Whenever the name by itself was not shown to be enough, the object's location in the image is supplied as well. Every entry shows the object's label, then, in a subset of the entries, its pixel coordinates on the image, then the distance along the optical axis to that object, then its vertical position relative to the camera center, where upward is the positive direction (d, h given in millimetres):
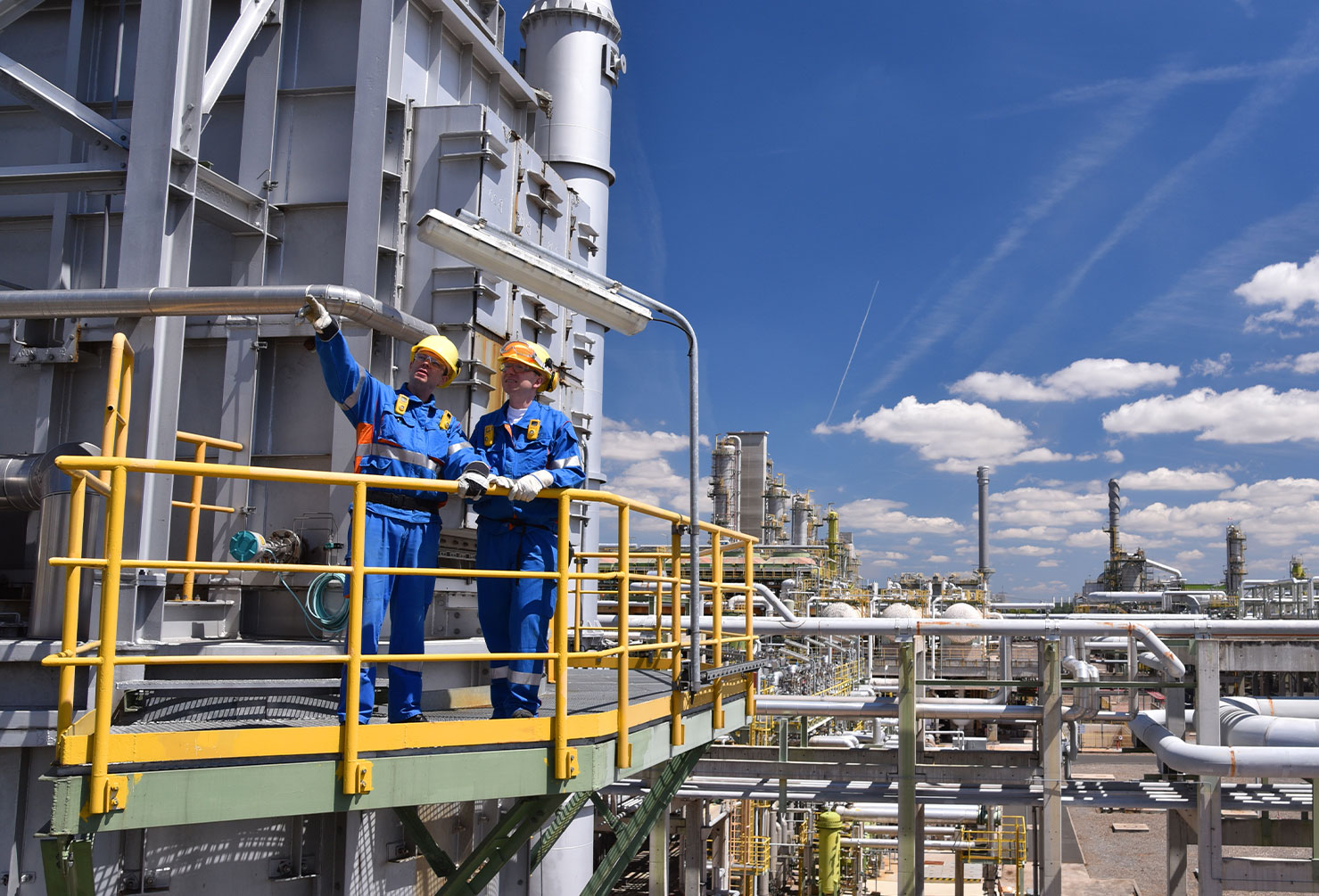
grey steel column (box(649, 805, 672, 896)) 10172 -3192
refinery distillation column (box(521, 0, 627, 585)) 10117 +4845
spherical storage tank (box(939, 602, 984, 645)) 29953 -1369
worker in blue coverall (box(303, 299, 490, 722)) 4465 +426
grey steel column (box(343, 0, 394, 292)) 7070 +3002
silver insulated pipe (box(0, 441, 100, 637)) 5078 +41
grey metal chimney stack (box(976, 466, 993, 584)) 53938 +2504
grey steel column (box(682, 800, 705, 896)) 12445 -3800
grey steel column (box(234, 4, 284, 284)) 7414 +3346
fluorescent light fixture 4645 +1413
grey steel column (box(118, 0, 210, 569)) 5605 +2122
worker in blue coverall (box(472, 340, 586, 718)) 4625 +173
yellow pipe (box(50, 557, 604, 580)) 3361 -68
